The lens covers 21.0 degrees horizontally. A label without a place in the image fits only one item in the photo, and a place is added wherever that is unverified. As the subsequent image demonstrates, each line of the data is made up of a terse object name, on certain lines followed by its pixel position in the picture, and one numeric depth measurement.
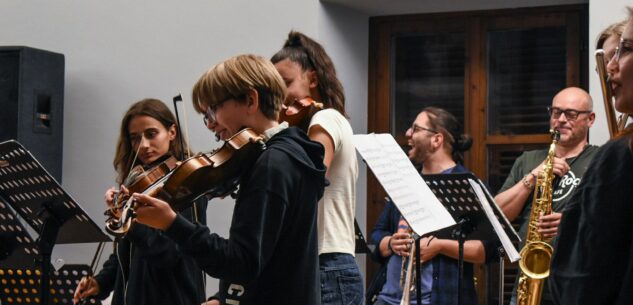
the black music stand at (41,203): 5.75
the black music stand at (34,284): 6.36
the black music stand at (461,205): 6.24
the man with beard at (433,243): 7.36
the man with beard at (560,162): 7.25
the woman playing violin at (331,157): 5.17
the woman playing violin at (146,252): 5.58
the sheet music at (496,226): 6.08
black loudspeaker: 9.36
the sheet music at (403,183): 5.77
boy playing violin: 3.95
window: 8.79
